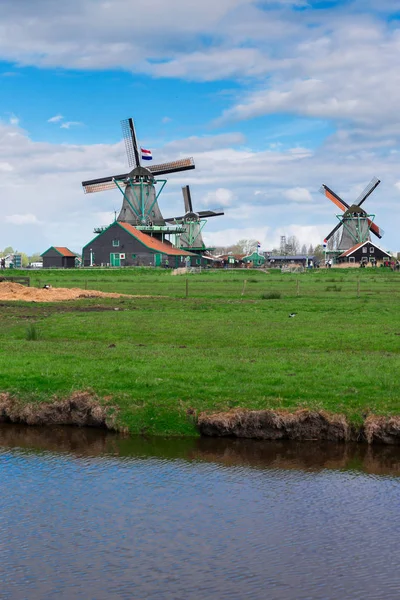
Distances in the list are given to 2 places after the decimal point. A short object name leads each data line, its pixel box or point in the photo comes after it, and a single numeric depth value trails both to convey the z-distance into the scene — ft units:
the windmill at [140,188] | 468.75
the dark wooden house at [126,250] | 450.30
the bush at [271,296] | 170.09
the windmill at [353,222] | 554.87
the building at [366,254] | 530.68
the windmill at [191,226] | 549.54
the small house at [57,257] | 513.04
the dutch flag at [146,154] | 467.93
